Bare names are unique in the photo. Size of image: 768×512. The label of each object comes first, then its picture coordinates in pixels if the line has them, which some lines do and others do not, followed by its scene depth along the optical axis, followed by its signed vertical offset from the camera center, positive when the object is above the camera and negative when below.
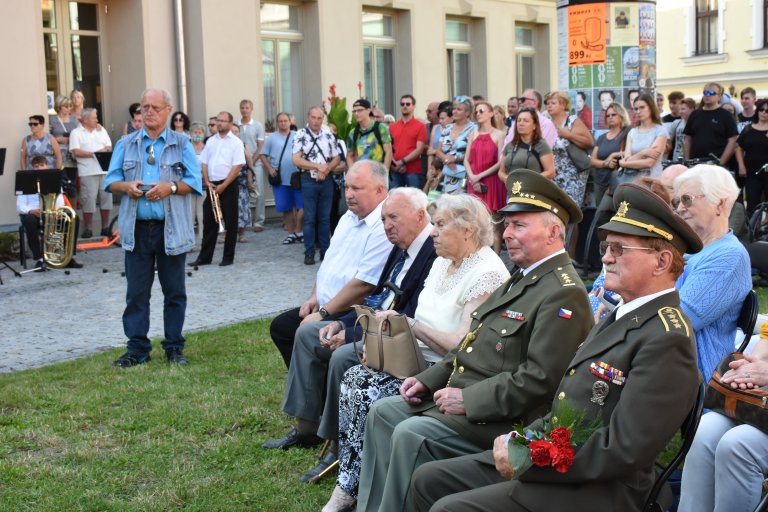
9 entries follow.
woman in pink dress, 11.79 -0.51
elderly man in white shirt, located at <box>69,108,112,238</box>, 15.64 -0.49
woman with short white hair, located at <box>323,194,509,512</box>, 4.86 -0.89
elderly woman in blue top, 4.48 -0.71
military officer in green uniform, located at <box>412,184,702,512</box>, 3.24 -0.86
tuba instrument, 12.96 -1.32
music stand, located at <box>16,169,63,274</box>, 13.03 -0.63
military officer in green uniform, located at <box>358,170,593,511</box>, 3.97 -0.97
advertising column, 13.01 +0.77
